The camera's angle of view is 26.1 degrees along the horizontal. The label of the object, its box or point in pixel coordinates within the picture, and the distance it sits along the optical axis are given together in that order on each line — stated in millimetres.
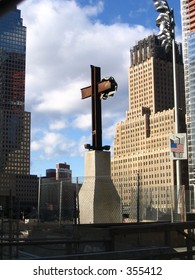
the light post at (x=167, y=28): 13602
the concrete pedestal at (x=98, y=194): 12641
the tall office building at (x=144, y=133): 72688
